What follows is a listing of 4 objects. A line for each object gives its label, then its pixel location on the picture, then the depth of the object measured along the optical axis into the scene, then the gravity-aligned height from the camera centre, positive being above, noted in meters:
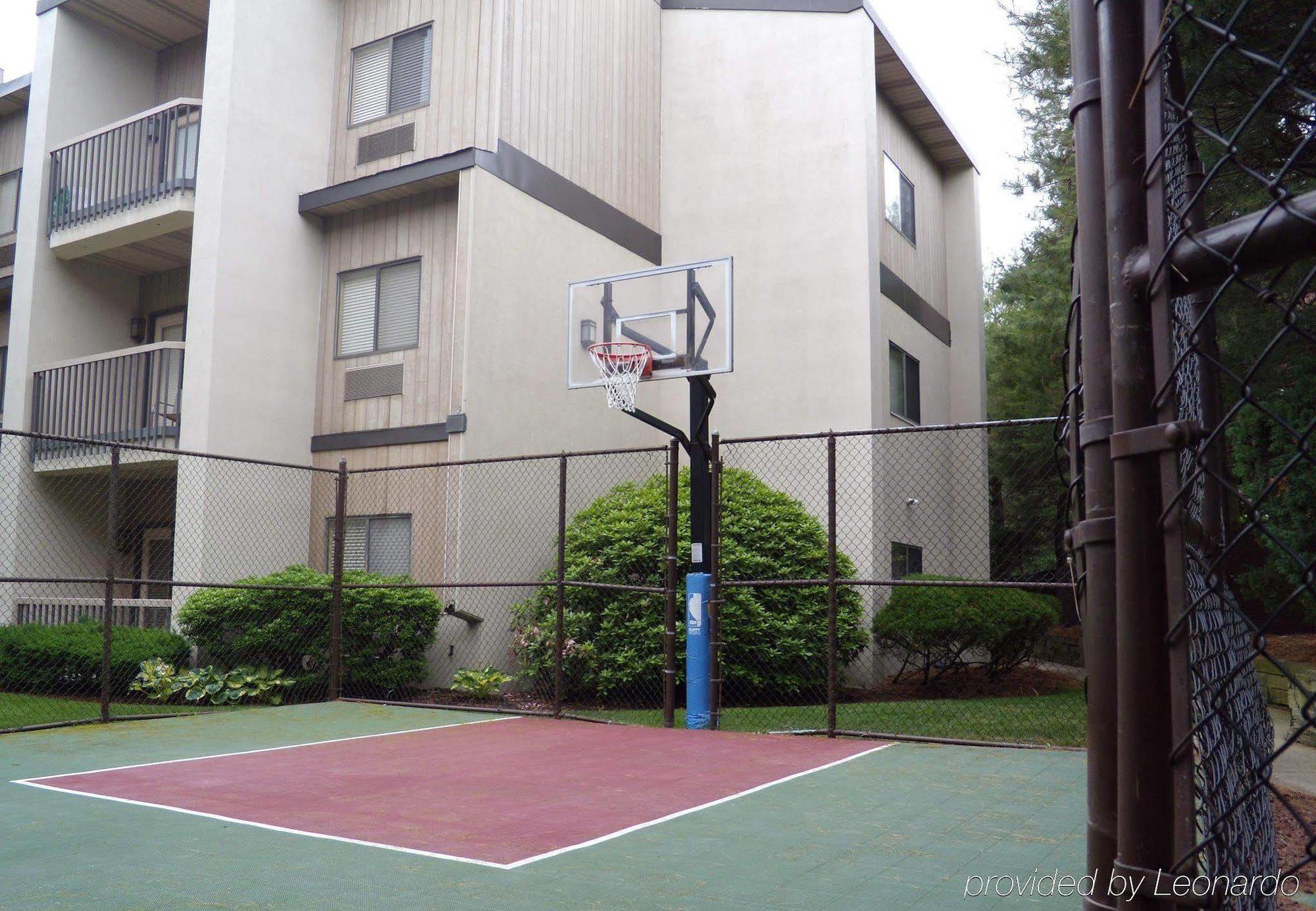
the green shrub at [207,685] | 12.12 -1.18
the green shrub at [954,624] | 13.13 -0.45
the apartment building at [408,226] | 14.09 +5.07
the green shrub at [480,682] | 12.73 -1.17
